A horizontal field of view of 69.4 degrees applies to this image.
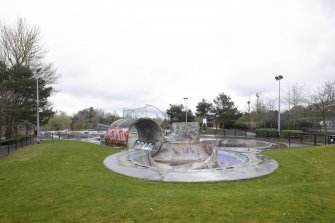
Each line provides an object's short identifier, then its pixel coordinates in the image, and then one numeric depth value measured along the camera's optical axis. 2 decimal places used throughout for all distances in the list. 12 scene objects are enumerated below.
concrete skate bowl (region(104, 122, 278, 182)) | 12.15
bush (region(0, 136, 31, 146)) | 23.44
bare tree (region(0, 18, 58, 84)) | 32.09
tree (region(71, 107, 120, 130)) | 76.75
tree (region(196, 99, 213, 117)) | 73.81
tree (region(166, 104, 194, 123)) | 71.99
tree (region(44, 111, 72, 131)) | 72.25
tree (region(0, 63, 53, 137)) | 26.86
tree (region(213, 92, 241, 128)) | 58.72
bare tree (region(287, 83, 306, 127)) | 45.47
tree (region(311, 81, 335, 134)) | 32.75
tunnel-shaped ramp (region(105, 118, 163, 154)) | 26.53
